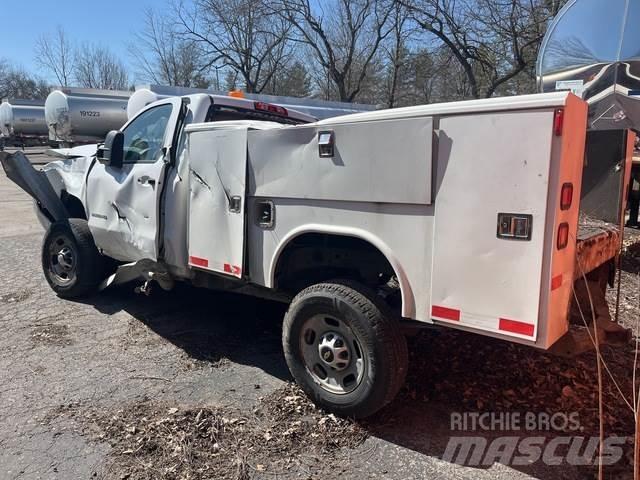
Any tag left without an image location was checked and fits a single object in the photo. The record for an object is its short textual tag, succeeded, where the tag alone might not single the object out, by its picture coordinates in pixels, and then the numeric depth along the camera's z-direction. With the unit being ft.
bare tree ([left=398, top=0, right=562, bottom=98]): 69.00
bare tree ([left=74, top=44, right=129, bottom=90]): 180.24
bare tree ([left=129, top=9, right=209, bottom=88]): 118.73
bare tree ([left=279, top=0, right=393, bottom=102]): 97.96
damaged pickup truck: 8.40
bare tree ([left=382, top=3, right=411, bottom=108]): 93.55
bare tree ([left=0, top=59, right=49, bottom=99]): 231.69
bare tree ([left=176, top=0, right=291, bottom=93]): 105.29
